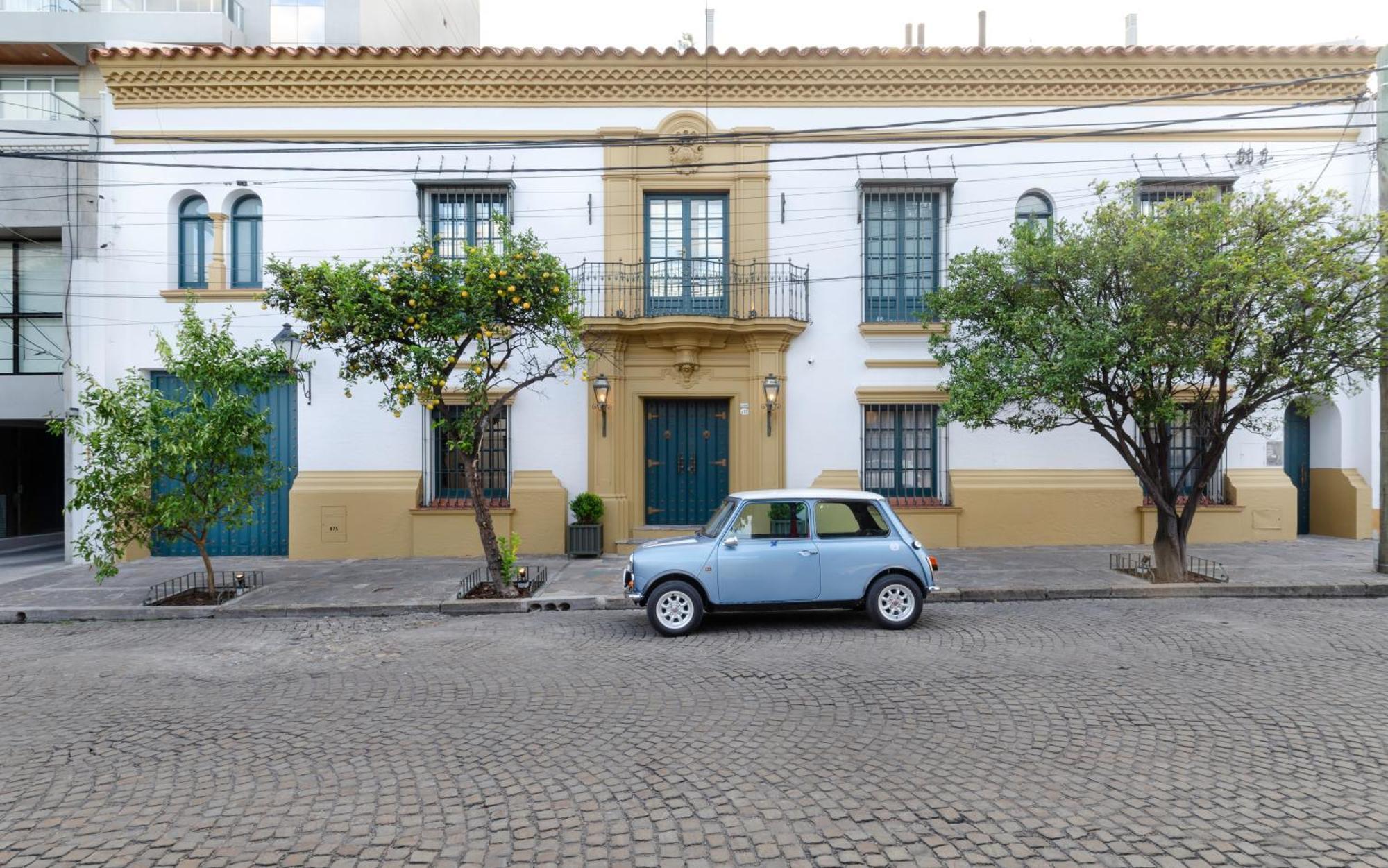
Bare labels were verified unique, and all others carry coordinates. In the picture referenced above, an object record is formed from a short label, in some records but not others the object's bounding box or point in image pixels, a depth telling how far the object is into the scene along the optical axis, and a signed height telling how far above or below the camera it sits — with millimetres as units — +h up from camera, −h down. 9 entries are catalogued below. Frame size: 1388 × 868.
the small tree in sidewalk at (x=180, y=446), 9203 -29
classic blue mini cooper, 7762 -1383
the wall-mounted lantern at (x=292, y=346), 12211 +1728
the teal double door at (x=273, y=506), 13258 -1160
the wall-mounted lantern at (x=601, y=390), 12766 +931
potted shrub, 12492 -1564
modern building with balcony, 12852 +5241
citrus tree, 9109 +1673
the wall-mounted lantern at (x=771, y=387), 12766 +968
